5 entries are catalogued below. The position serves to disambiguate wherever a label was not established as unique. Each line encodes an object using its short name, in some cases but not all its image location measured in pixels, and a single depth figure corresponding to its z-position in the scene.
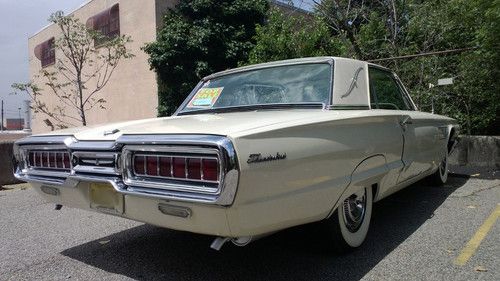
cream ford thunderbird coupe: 2.54
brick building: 16.10
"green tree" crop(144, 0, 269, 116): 14.96
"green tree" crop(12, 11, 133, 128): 13.68
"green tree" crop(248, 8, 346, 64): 10.87
